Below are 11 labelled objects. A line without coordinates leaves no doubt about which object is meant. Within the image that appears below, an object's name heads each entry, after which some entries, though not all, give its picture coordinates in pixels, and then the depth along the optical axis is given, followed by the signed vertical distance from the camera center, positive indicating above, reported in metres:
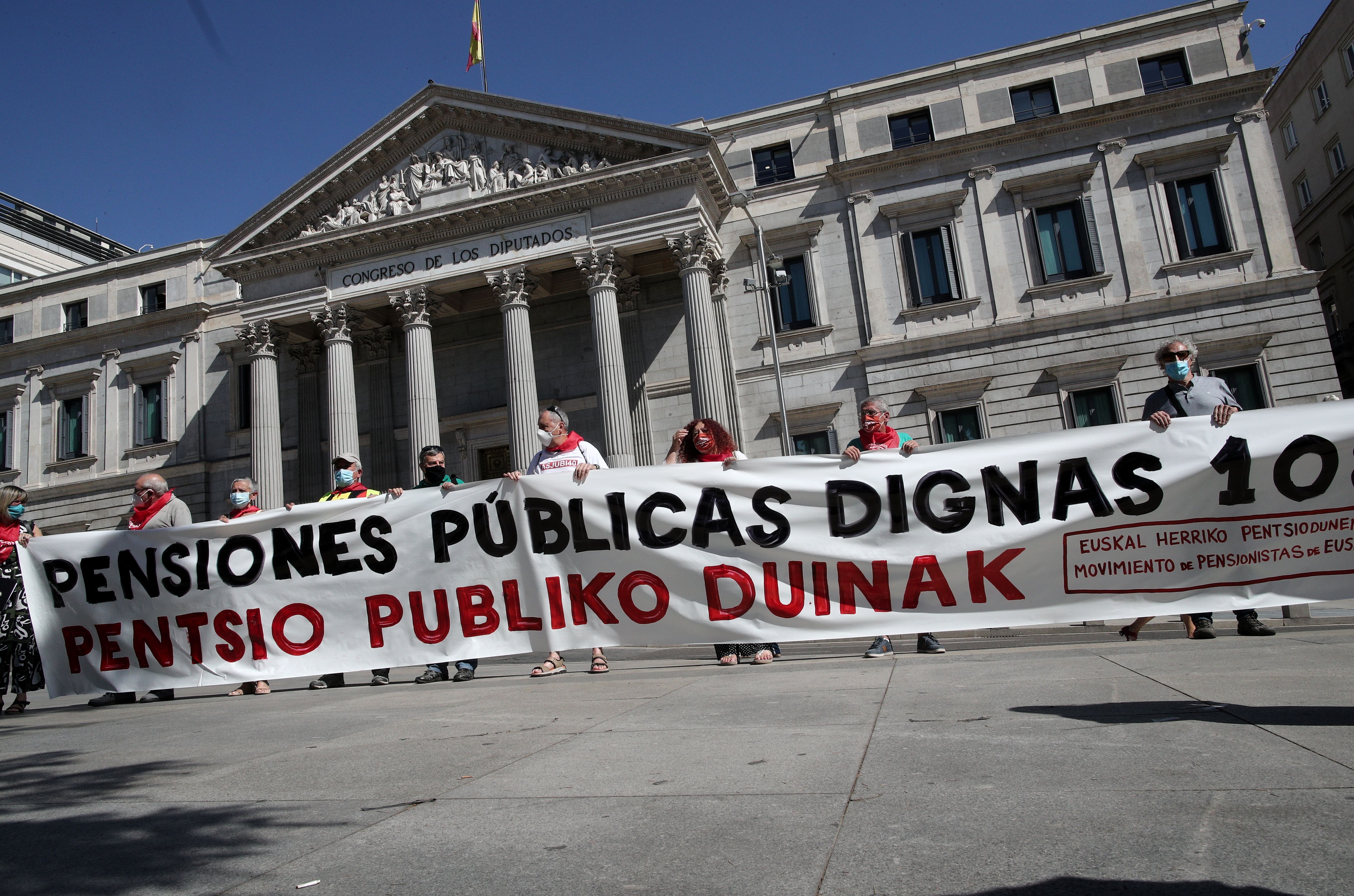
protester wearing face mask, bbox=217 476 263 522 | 9.39 +1.37
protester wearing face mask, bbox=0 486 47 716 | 7.70 +0.29
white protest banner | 6.13 +0.17
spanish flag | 30.23 +18.35
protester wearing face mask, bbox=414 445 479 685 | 8.20 +1.21
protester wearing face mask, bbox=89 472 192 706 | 8.48 +1.22
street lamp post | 23.80 +7.60
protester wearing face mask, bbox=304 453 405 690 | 8.61 +1.29
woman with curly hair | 7.73 +1.11
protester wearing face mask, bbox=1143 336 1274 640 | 7.17 +1.00
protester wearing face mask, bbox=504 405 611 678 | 7.93 +1.22
